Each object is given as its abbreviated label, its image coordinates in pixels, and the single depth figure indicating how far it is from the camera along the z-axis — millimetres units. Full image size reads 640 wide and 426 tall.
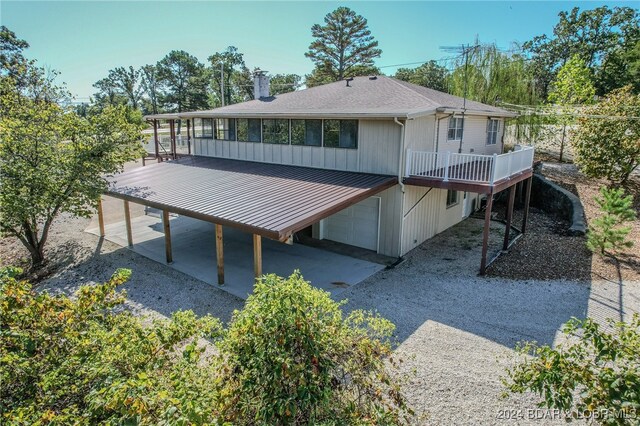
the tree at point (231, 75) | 56594
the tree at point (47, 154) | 10250
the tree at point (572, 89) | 22953
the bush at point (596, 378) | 2643
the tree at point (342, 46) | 39781
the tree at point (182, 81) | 57375
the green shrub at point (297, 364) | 2998
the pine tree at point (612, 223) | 10086
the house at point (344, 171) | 9641
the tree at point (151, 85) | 63406
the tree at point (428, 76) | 48250
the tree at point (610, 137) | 15000
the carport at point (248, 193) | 8312
